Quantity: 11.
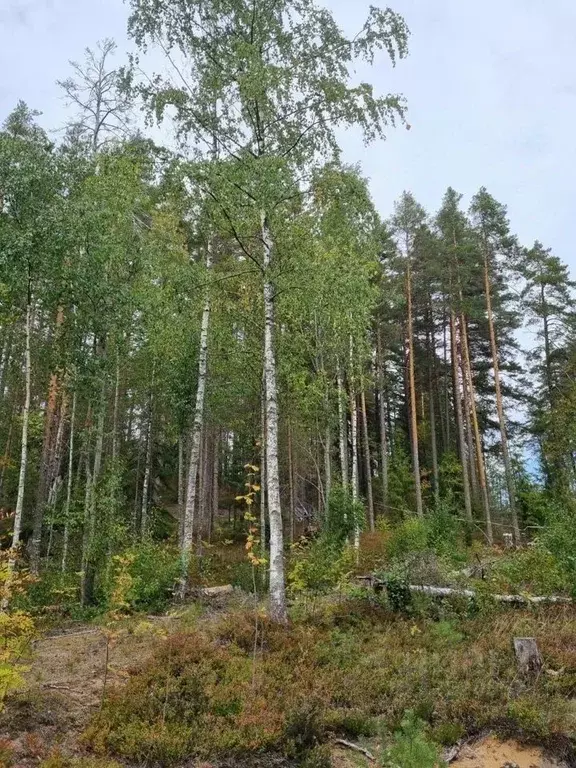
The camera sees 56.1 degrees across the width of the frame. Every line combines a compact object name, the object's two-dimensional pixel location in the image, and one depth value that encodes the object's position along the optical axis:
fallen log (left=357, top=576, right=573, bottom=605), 8.38
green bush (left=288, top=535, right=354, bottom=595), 9.99
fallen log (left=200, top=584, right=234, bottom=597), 11.54
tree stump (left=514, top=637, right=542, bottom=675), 6.30
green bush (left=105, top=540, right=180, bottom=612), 10.11
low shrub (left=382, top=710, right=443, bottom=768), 4.05
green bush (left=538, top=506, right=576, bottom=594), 8.87
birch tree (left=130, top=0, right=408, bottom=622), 8.86
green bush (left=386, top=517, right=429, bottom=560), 12.49
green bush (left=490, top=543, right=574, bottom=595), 8.85
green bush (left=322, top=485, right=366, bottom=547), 14.02
